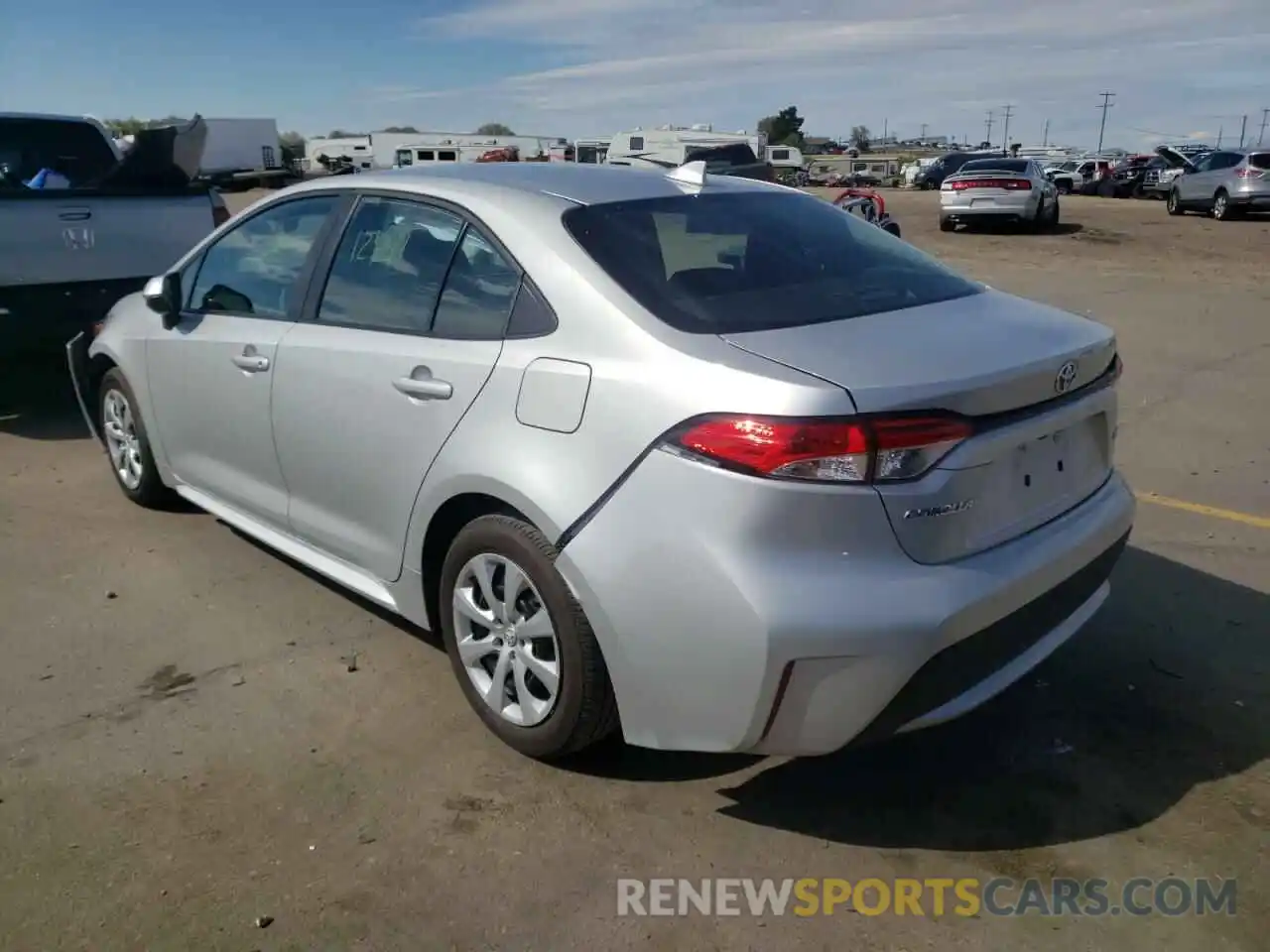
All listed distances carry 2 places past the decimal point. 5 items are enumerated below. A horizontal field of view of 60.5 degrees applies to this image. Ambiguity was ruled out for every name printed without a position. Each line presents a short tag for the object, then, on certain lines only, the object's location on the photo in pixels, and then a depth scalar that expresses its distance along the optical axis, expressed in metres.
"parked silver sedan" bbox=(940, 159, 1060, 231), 21.69
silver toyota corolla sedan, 2.53
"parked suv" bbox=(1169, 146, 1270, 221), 23.84
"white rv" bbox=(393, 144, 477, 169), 25.34
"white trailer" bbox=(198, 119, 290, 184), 46.69
